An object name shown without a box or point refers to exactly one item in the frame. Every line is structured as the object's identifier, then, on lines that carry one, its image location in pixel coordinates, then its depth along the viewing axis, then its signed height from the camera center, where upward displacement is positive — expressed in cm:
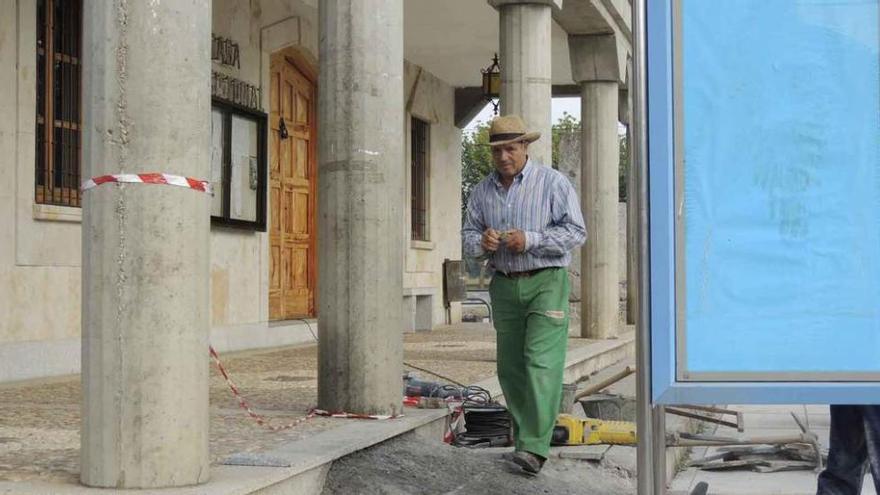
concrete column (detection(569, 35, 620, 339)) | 1755 +128
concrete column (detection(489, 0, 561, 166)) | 1291 +201
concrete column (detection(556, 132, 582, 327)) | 2633 +238
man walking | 677 +10
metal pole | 432 +27
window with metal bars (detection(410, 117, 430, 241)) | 2148 +166
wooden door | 1574 +106
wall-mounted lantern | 1822 +256
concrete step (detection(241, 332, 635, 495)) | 575 -71
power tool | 783 -80
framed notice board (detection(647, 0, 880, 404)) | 428 +23
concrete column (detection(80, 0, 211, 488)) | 508 +12
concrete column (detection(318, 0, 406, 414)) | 768 +40
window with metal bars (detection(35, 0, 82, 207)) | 1069 +141
